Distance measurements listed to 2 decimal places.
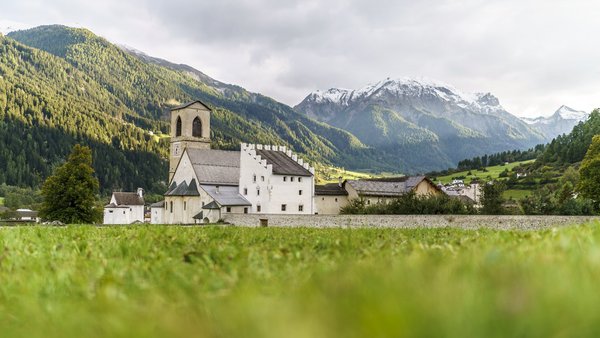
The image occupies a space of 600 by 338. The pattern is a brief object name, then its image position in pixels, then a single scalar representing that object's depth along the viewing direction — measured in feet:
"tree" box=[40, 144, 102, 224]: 214.69
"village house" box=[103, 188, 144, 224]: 412.16
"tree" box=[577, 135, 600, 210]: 233.23
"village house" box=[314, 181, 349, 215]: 260.21
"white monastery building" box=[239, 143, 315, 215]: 247.09
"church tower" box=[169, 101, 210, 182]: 323.37
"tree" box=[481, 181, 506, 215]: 190.29
